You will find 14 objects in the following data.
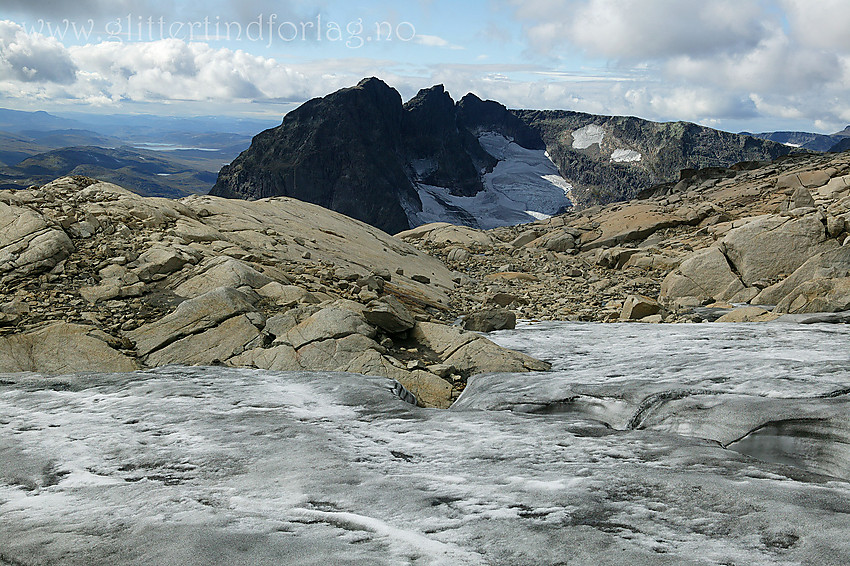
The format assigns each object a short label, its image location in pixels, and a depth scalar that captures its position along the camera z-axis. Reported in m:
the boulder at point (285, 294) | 13.05
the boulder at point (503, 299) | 19.94
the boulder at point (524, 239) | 34.81
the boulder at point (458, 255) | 30.18
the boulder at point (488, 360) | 11.31
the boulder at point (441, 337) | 12.34
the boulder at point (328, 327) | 11.45
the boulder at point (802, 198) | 24.31
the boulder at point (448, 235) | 34.81
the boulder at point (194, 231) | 15.70
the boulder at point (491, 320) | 15.19
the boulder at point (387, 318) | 12.48
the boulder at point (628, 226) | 30.12
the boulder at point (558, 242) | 31.50
